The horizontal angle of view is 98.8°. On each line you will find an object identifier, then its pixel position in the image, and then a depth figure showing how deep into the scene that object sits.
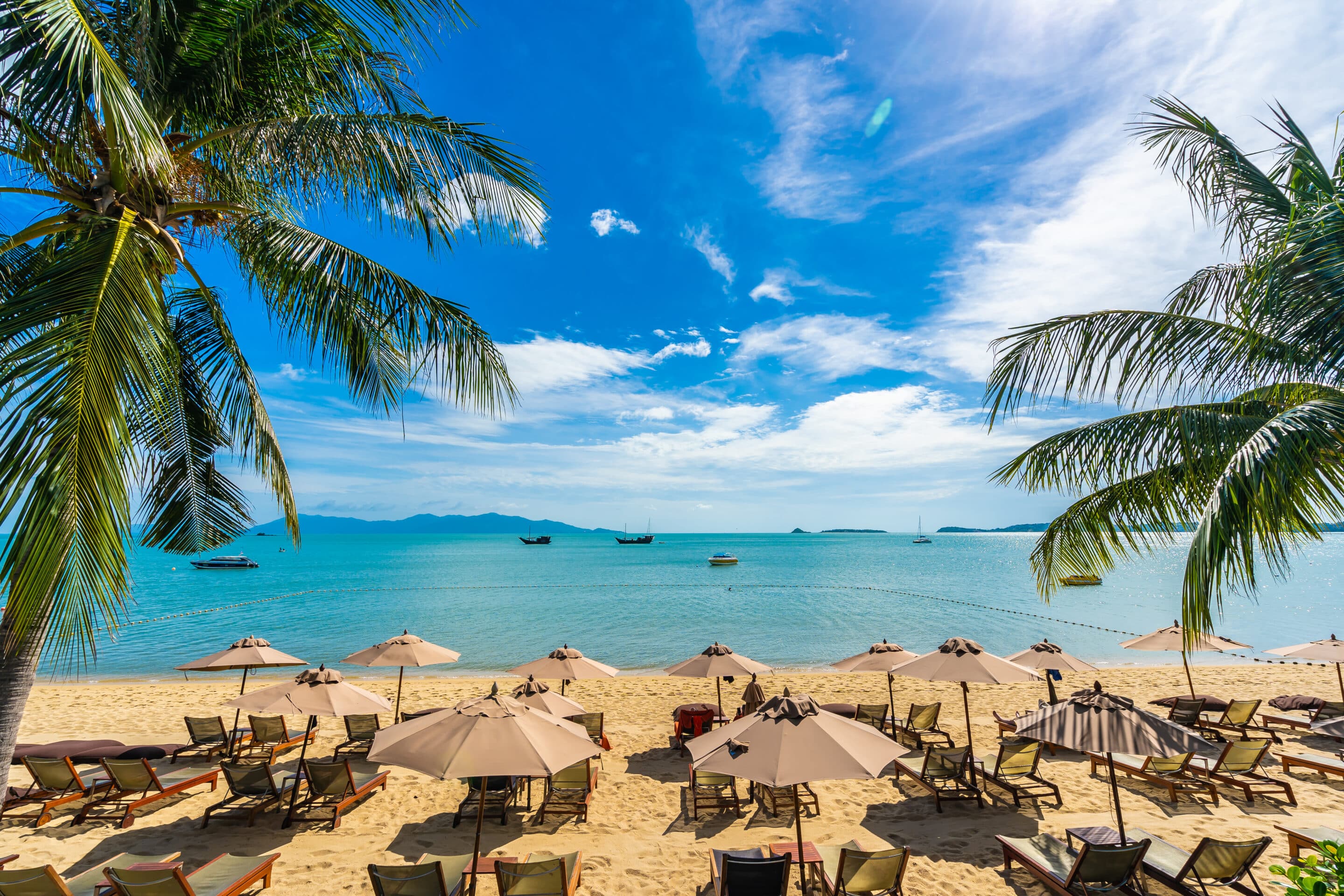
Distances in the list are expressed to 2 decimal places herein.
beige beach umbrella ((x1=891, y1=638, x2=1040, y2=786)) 7.66
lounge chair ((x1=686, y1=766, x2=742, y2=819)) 7.61
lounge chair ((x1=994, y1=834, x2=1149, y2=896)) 5.25
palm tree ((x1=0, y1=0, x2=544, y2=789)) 2.99
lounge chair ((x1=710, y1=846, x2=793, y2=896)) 5.07
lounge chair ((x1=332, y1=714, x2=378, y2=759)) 10.27
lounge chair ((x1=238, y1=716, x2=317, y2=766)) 9.84
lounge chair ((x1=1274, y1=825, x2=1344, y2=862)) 5.81
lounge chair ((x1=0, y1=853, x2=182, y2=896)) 4.78
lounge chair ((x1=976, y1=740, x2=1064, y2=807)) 7.62
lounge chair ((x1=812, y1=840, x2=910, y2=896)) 5.31
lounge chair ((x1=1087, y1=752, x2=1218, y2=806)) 7.72
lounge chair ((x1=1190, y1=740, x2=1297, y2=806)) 7.80
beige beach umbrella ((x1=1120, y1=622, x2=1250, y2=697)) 11.24
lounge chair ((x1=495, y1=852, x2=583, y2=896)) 5.30
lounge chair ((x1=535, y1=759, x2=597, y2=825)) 7.46
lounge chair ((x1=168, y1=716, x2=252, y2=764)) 9.86
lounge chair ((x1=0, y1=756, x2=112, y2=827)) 7.32
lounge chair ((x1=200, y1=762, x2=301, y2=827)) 7.24
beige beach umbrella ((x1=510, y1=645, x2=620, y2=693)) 9.70
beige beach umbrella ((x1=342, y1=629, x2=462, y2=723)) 10.03
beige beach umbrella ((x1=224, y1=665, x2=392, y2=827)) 7.34
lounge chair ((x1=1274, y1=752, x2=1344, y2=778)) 8.23
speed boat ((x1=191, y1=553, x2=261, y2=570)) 80.12
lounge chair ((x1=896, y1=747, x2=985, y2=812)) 7.70
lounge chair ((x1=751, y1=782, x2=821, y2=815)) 7.52
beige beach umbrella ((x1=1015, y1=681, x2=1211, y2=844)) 5.13
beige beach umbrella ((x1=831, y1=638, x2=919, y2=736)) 9.59
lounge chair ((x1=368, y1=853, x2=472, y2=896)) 5.11
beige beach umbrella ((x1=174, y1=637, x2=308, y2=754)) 9.47
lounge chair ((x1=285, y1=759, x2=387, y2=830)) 7.26
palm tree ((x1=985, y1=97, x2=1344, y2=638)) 4.16
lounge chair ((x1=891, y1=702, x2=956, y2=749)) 10.34
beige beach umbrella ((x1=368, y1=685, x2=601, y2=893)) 4.57
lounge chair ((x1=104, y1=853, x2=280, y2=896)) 4.91
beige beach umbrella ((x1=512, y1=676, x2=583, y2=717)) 7.75
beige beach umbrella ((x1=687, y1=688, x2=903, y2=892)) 4.65
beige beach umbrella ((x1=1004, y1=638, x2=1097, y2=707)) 9.33
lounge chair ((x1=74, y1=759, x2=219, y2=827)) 7.21
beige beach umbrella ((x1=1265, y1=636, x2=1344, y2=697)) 10.71
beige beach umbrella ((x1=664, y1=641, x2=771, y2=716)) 9.41
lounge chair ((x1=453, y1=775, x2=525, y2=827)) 7.45
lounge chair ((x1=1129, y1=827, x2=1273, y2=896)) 5.26
